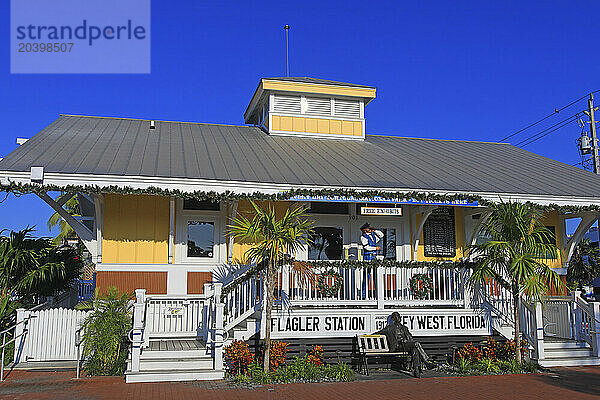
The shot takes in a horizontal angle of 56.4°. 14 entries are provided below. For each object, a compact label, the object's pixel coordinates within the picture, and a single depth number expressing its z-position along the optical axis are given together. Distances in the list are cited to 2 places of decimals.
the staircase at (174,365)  10.35
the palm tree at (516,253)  11.53
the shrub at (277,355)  10.94
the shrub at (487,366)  11.63
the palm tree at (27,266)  12.23
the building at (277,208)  11.90
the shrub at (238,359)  10.86
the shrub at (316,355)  11.42
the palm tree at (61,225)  29.45
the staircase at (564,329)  12.45
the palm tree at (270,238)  10.75
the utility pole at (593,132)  26.23
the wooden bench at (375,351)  11.37
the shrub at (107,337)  11.04
